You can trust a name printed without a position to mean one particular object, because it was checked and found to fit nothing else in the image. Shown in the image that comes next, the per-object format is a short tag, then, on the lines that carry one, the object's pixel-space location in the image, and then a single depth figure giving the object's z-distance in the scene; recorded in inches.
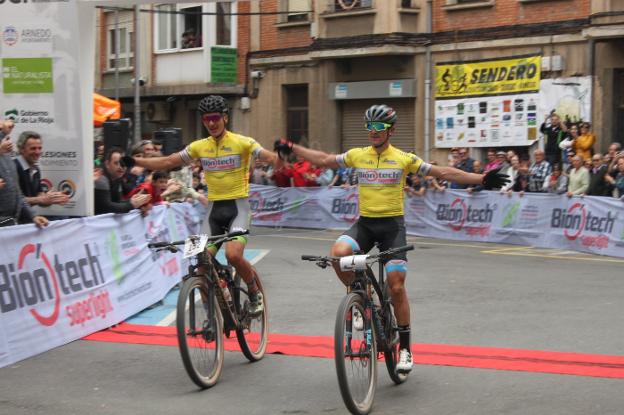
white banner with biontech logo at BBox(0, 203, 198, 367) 366.6
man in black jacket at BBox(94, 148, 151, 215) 489.1
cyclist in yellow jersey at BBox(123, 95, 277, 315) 368.5
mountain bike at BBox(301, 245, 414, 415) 277.3
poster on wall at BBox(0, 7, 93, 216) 469.1
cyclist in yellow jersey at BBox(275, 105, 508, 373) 323.3
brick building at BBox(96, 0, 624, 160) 1011.9
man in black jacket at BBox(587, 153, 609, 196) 791.7
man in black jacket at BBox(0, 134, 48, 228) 401.4
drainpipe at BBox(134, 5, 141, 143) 1284.4
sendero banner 1051.9
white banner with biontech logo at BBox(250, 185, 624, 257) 748.6
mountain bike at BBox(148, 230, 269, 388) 316.2
